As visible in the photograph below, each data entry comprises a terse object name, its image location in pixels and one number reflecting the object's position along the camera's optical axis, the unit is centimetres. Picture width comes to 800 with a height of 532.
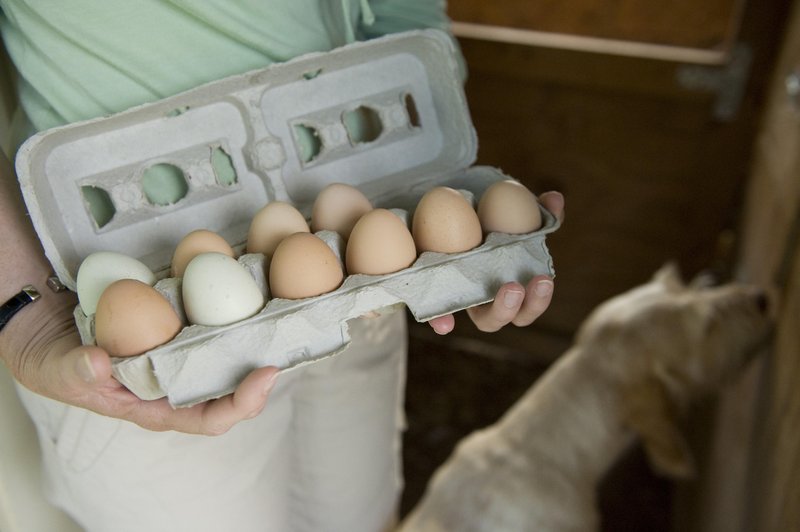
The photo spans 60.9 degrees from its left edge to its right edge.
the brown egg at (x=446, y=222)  77
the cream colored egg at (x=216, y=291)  68
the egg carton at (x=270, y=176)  69
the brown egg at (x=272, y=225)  78
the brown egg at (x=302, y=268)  71
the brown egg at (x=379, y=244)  75
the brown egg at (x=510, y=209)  79
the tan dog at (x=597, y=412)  130
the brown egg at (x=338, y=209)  82
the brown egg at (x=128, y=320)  64
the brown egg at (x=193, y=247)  75
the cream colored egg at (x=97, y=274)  69
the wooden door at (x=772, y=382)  103
